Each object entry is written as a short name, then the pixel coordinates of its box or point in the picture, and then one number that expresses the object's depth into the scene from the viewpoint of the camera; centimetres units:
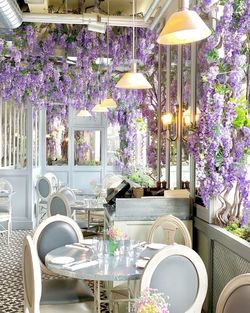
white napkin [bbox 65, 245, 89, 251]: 367
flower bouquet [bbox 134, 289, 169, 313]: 174
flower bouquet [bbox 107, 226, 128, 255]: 349
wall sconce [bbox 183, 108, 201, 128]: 447
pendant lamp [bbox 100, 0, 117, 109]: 698
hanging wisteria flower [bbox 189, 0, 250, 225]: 367
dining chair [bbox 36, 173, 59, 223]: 875
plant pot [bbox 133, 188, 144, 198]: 493
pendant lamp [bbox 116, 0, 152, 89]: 429
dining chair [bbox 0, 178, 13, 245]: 780
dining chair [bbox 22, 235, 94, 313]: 293
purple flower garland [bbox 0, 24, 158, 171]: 744
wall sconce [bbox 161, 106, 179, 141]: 565
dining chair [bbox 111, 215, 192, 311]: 388
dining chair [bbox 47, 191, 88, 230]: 548
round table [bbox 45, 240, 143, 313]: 299
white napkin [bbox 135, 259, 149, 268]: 317
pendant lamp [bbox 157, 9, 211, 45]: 260
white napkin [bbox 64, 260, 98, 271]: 310
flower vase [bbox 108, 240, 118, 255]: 349
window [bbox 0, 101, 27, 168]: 912
